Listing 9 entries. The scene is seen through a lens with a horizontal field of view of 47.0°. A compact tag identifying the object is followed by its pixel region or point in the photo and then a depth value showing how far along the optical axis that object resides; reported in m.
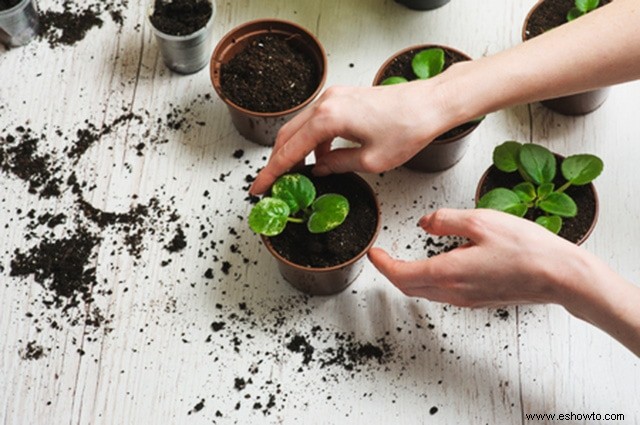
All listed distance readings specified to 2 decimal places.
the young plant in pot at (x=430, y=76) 1.42
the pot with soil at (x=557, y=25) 1.54
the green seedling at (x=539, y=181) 1.33
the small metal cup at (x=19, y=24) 1.57
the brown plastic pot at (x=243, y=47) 1.48
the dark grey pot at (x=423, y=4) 1.64
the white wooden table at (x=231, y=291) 1.38
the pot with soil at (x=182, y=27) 1.53
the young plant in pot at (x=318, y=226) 1.28
